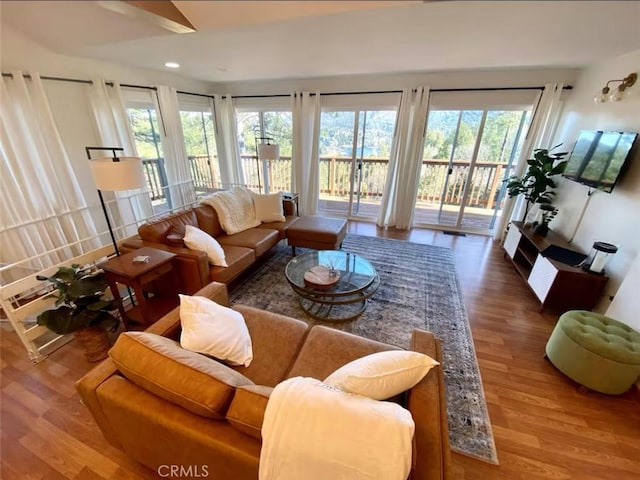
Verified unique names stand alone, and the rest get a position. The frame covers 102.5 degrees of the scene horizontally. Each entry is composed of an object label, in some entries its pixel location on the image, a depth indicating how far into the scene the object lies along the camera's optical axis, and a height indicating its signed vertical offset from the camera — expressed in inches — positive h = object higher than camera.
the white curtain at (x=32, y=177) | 91.3 -14.8
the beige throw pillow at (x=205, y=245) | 91.0 -34.9
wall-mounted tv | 88.4 -2.5
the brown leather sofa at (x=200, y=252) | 86.7 -39.8
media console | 88.0 -43.2
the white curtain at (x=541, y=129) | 130.9 +10.1
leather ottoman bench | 124.2 -41.7
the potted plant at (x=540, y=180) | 121.2 -14.2
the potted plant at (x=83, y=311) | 67.2 -44.4
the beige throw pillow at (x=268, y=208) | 134.3 -32.2
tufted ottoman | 62.5 -47.7
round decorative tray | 86.0 -43.9
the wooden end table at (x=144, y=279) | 73.0 -38.6
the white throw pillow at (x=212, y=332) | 50.5 -36.3
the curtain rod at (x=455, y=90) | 133.4 +30.0
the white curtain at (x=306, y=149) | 170.2 -3.9
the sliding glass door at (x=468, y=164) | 151.1 -10.6
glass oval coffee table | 85.3 -45.6
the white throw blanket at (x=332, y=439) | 28.2 -31.6
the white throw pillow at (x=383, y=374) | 36.6 -32.1
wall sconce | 90.7 +21.1
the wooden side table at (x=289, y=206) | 144.9 -33.7
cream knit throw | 119.3 -30.6
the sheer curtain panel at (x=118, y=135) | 117.7 +1.7
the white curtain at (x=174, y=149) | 147.4 -5.2
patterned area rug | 60.3 -57.3
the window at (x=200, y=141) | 172.7 -0.5
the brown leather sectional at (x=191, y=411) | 33.9 -36.8
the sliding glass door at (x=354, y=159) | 170.9 -10.3
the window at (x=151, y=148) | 142.9 -4.7
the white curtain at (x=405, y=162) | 151.3 -9.6
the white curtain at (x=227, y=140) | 189.6 +0.7
